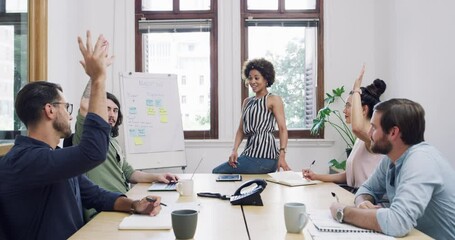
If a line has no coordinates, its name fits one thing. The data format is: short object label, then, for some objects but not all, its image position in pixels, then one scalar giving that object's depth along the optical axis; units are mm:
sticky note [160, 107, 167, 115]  4223
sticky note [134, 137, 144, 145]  4082
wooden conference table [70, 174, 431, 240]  1376
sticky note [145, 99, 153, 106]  4160
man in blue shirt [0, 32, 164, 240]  1381
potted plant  4148
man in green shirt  2145
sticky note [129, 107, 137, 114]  4078
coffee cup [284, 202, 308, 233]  1373
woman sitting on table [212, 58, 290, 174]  3441
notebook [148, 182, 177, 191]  2166
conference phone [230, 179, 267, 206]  1792
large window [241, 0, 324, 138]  4516
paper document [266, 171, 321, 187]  2318
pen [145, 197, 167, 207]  1628
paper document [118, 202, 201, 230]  1450
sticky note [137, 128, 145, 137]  4098
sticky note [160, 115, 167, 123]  4214
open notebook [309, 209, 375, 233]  1381
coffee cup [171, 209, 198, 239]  1295
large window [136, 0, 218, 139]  4531
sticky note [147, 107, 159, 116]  4152
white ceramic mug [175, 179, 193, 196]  2018
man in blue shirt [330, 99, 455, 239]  1375
